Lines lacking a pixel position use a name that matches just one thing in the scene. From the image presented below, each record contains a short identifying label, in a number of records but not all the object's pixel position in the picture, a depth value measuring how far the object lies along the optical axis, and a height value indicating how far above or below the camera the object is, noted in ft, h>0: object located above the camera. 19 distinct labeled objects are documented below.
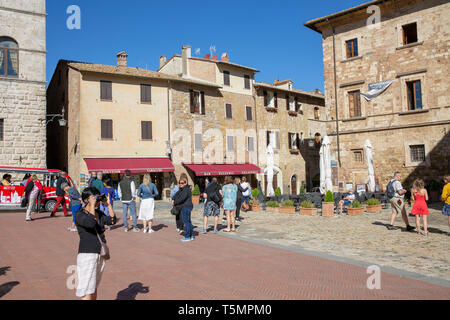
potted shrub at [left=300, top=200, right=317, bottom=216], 49.65 -5.22
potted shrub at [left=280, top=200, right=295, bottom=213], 52.34 -5.21
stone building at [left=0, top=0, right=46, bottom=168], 71.31 +18.93
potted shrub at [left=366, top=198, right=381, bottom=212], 51.78 -5.20
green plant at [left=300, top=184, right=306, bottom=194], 103.74 -5.38
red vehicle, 55.67 -1.97
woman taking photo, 12.89 -2.54
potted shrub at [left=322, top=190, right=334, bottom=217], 47.26 -4.59
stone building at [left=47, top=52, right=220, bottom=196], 77.25 +12.65
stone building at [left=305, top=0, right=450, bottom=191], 68.64 +16.27
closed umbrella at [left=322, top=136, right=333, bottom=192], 59.77 +1.28
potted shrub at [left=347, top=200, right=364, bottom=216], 48.60 -5.34
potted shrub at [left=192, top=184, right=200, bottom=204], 76.28 -4.56
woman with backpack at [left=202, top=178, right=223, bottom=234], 34.35 -2.58
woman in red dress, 32.27 -3.21
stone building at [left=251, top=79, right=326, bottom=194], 107.76 +12.63
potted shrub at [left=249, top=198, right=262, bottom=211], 56.90 -5.23
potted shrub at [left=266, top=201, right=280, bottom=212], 54.19 -5.23
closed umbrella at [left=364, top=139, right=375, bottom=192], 62.40 -0.29
